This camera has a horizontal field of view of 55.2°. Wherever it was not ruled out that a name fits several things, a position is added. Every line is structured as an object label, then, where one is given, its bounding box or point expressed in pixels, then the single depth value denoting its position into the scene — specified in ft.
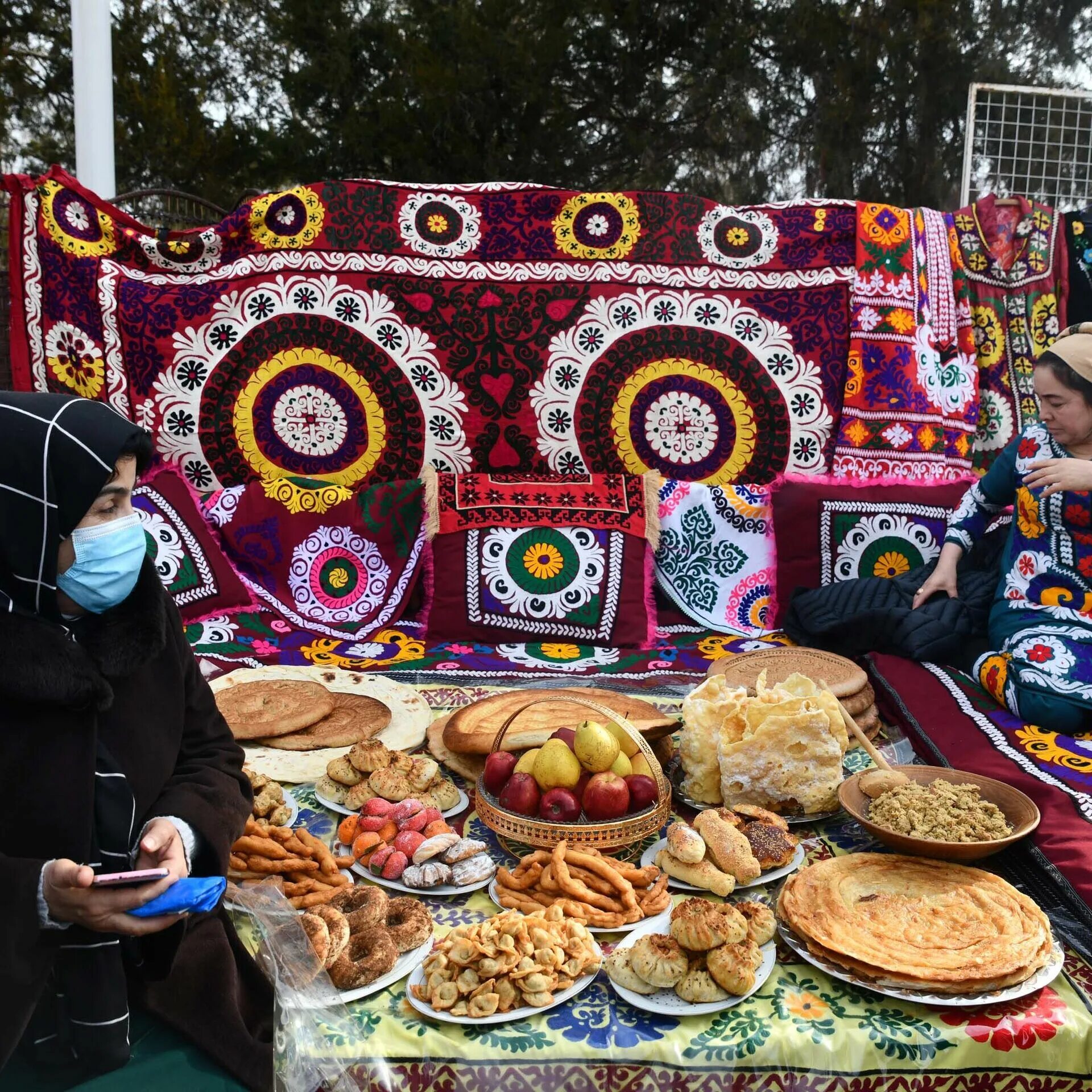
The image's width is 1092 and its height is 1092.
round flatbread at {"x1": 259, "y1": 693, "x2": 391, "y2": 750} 9.35
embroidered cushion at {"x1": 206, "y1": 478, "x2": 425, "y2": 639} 13.35
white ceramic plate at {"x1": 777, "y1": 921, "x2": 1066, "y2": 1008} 5.83
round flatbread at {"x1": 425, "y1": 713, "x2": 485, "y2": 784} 8.73
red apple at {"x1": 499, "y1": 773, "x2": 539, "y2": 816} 7.21
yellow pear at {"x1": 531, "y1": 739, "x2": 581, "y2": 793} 7.29
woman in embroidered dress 9.98
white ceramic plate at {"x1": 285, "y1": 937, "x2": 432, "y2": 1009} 5.88
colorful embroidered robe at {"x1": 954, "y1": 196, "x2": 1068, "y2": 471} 15.05
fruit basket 7.07
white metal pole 15.53
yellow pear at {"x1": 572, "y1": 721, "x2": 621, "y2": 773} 7.33
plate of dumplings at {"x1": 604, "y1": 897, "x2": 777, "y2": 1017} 5.87
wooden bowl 6.97
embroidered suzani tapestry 14.82
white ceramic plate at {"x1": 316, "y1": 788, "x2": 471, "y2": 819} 8.07
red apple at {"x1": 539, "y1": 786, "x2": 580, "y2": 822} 7.14
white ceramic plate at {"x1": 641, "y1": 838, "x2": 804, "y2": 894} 7.09
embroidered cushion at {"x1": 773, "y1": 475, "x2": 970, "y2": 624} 13.64
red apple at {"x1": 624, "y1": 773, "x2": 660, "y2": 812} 7.30
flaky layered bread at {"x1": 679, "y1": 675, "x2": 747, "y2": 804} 8.09
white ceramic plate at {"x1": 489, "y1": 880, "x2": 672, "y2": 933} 6.57
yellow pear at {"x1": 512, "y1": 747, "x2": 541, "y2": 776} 7.45
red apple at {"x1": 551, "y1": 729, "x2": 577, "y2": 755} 7.57
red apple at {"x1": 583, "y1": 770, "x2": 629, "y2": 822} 7.14
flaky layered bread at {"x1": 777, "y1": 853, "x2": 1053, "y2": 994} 5.96
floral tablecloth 5.62
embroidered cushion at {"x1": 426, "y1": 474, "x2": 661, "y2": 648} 12.93
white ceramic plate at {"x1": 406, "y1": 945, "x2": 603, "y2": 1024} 5.71
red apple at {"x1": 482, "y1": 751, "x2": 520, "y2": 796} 7.56
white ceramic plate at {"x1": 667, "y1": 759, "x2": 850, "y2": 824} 7.95
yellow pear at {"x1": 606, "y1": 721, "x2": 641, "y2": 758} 7.68
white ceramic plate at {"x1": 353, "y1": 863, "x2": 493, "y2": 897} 7.01
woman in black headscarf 4.89
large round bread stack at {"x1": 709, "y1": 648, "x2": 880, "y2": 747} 9.96
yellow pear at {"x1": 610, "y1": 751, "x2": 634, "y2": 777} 7.45
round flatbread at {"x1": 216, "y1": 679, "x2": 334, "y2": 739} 9.39
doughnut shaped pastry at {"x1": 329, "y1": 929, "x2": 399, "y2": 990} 5.95
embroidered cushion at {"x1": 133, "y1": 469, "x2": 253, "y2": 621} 12.85
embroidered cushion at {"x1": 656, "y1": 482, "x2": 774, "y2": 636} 13.70
